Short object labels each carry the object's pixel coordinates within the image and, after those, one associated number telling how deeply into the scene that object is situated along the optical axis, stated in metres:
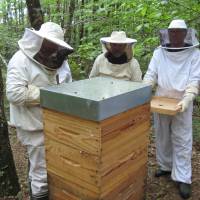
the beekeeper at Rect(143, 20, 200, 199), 3.74
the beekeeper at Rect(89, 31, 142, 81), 3.92
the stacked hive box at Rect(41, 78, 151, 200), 2.29
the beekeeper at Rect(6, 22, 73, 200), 3.05
